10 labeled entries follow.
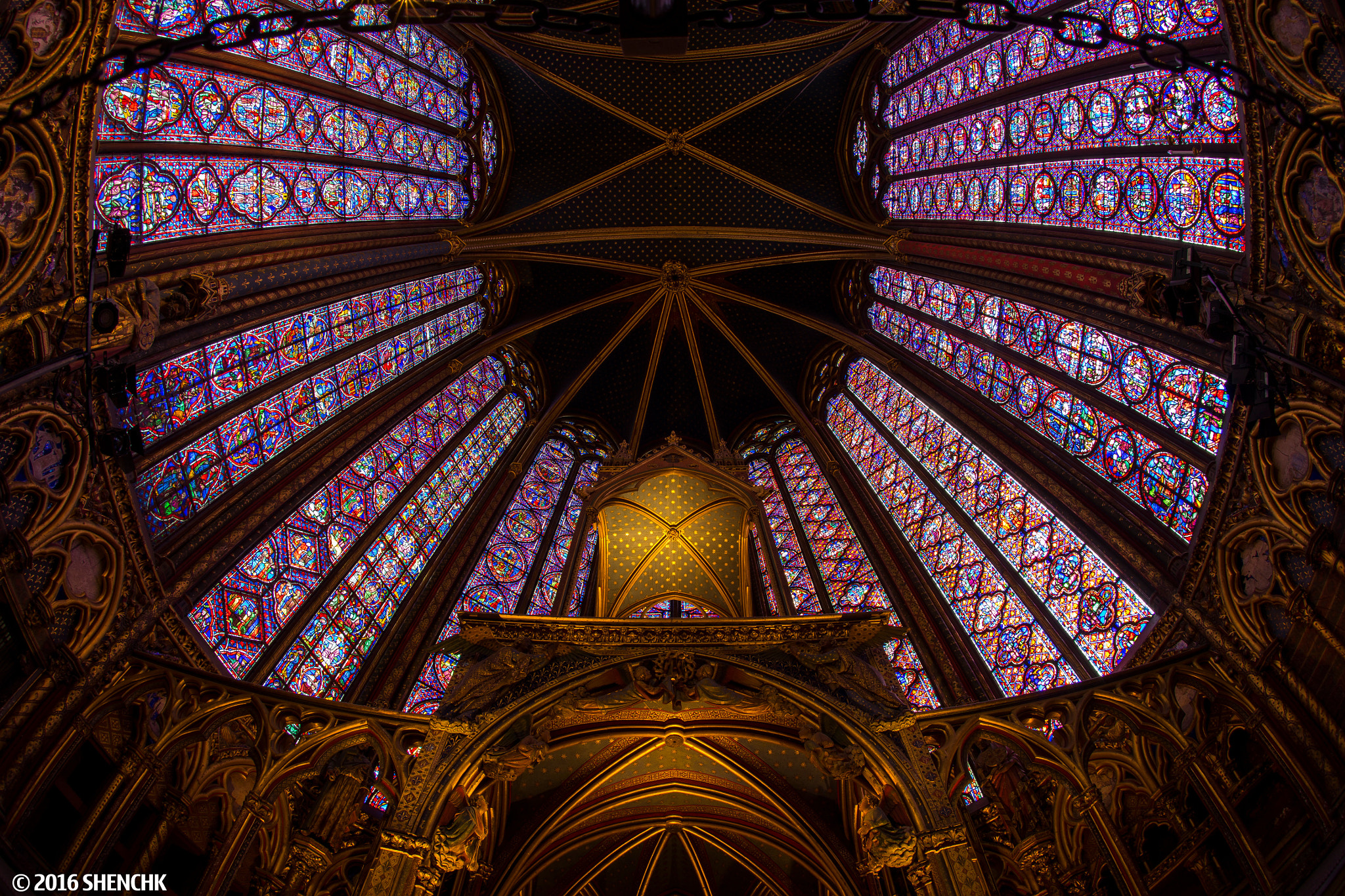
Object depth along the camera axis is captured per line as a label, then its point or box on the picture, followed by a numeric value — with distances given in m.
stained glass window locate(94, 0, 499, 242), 10.80
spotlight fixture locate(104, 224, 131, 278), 7.98
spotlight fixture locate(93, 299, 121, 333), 8.57
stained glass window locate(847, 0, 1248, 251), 10.56
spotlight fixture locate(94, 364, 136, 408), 8.44
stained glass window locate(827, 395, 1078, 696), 12.43
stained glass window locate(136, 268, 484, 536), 10.96
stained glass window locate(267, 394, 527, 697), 12.40
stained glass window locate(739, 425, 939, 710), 14.24
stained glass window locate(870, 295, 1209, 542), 10.85
